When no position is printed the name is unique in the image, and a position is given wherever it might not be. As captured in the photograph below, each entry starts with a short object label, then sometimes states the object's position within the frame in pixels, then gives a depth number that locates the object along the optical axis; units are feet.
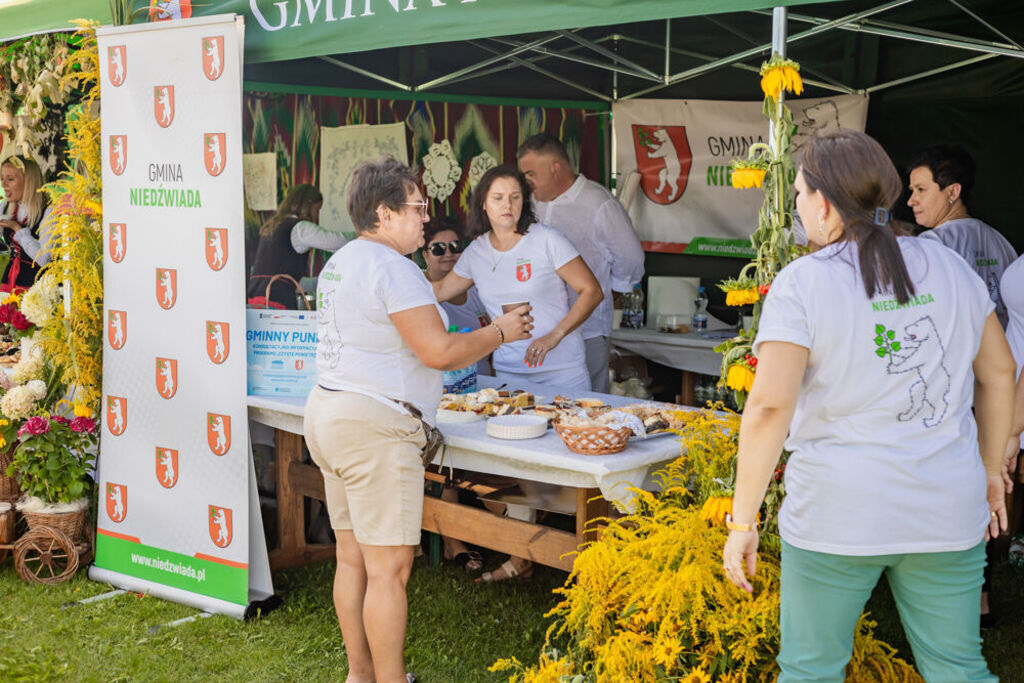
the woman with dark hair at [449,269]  16.99
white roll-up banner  11.78
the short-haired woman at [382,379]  8.82
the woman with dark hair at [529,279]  12.75
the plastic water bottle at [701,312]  19.75
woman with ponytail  6.05
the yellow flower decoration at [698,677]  7.76
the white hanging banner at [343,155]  19.97
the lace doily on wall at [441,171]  21.13
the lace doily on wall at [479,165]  21.53
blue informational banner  11.90
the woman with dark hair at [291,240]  18.84
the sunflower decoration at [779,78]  7.58
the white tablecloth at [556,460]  9.27
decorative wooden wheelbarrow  13.37
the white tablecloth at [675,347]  18.44
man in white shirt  16.60
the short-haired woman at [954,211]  12.54
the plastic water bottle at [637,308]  20.10
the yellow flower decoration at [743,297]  7.82
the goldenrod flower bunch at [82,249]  13.17
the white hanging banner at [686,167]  21.01
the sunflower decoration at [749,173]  7.59
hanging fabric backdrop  19.27
